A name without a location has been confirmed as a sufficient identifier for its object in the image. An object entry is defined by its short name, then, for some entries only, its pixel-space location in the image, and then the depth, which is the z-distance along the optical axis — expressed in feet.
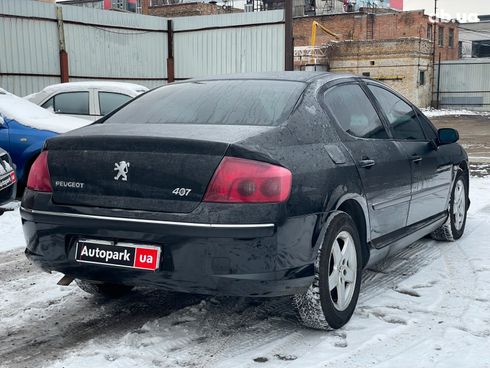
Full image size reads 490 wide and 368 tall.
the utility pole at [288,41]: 50.93
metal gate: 128.29
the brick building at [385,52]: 121.60
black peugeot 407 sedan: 9.75
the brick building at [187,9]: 144.25
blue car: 25.40
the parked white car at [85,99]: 33.32
